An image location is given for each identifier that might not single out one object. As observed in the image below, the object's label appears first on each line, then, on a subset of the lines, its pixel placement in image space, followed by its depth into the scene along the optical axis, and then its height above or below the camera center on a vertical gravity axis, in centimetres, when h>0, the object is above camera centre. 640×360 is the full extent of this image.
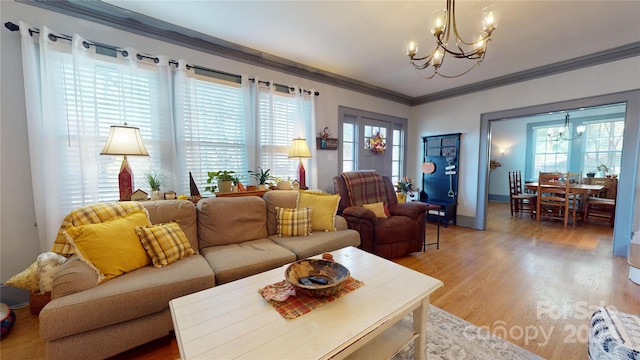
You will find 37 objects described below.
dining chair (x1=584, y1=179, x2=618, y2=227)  418 -76
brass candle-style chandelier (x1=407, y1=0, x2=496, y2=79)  158 +97
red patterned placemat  111 -70
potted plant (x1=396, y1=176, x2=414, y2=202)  421 -43
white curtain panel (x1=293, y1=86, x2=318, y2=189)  342 +47
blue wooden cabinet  446 -15
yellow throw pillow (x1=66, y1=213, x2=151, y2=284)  143 -53
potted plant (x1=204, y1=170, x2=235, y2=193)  257 -16
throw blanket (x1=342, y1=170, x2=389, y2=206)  312 -29
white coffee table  91 -71
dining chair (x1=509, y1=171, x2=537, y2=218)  530 -63
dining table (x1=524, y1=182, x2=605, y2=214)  418 -43
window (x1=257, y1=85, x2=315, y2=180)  305 +55
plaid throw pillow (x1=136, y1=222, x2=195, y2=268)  167 -58
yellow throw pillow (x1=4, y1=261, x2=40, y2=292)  171 -86
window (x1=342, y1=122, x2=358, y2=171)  407 +35
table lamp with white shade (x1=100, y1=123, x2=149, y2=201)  188 +16
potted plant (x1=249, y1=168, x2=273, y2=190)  291 -13
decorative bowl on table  116 -63
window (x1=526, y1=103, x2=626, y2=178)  532 +59
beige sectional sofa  124 -73
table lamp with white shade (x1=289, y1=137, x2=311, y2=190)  299 +23
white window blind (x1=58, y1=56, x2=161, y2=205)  200 +46
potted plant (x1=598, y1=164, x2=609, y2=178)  526 -6
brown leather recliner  272 -73
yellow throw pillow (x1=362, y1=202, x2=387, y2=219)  302 -56
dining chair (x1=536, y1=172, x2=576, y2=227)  435 -65
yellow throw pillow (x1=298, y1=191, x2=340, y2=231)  252 -46
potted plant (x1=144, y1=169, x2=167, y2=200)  223 -15
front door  427 +41
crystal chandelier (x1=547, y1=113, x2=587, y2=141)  567 +88
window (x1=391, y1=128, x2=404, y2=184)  491 +23
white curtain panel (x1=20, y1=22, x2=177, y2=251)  188 +45
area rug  145 -118
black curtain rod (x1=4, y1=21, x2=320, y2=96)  181 +109
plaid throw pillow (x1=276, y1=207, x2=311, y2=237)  237 -59
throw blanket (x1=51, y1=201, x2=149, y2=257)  158 -36
